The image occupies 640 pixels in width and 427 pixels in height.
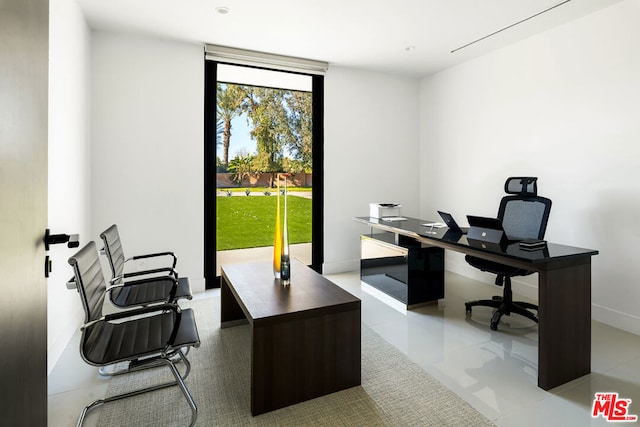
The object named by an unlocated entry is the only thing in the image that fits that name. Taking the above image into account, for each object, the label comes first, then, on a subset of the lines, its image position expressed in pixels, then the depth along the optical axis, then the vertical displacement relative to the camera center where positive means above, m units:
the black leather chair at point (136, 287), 2.38 -0.64
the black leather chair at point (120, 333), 1.63 -0.70
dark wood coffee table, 1.88 -0.79
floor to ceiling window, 4.11 +0.62
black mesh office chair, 2.88 -0.12
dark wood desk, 2.05 -0.60
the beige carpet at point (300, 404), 1.82 -1.13
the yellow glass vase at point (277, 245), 2.46 -0.27
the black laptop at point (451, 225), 2.96 -0.13
